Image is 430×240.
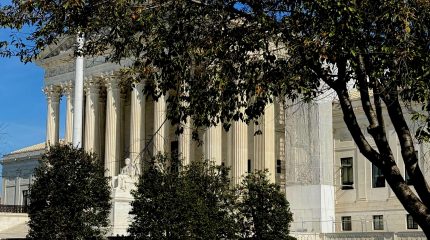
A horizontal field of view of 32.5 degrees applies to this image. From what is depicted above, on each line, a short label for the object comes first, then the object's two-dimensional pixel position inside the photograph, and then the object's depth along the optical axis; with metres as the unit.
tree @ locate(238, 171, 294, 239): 28.53
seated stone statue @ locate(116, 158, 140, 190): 36.31
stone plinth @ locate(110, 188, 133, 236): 34.00
